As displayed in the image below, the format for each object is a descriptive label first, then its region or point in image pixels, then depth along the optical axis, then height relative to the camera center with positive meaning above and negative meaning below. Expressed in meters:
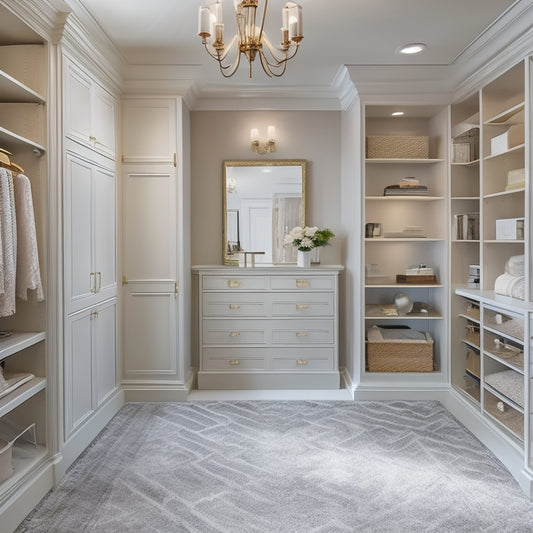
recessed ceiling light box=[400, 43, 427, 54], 3.24 +1.46
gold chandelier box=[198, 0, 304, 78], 2.07 +1.05
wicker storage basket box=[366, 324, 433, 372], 3.92 -0.88
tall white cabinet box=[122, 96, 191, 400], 3.75 +0.06
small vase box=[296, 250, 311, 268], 4.12 -0.04
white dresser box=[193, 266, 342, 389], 4.06 -0.64
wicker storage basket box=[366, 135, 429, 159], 3.93 +0.91
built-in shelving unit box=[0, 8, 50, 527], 2.44 +0.34
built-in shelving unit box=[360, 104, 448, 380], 3.96 +0.27
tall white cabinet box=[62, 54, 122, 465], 2.71 +0.00
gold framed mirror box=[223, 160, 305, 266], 4.30 +0.45
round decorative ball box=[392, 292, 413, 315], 3.99 -0.43
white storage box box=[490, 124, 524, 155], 2.99 +0.75
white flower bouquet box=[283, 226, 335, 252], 4.06 +0.15
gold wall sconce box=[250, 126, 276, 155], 4.19 +1.03
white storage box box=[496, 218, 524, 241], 2.92 +0.16
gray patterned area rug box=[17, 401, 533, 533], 2.19 -1.24
